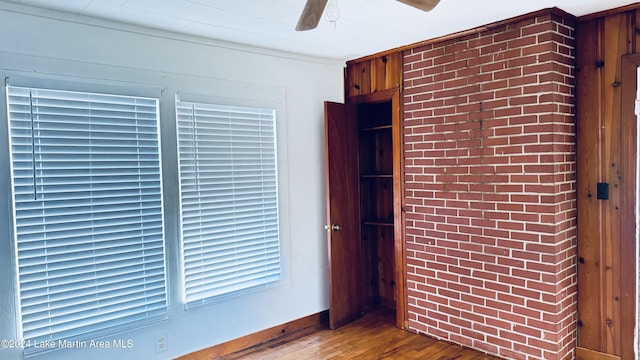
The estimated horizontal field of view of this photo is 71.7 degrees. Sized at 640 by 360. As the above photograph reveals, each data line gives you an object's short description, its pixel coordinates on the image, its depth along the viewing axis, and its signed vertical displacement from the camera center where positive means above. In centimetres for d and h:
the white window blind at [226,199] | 313 -20
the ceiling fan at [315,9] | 190 +70
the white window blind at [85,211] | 251 -22
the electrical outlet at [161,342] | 300 -115
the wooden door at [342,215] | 379 -41
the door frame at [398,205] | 367 -33
